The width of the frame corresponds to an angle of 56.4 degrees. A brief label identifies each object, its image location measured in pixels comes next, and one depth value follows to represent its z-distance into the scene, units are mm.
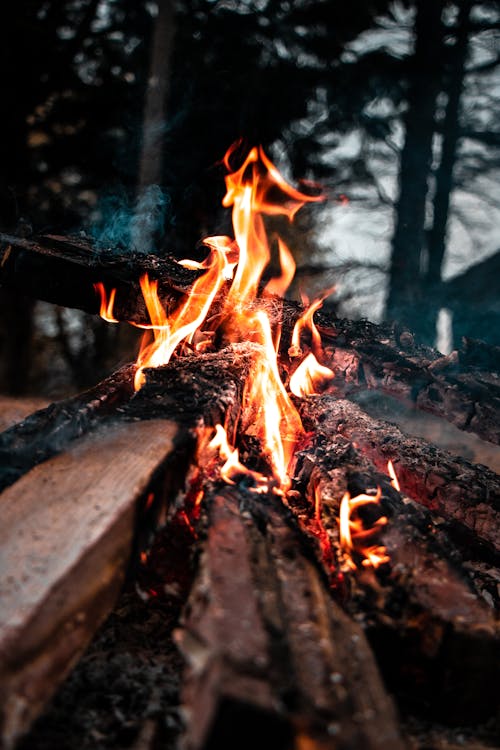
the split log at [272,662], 763
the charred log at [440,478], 2165
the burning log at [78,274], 2795
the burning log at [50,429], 1656
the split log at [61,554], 899
